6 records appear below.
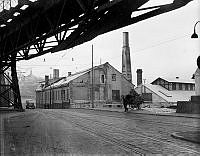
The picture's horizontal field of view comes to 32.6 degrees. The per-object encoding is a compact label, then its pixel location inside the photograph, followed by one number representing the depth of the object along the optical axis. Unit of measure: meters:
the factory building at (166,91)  63.83
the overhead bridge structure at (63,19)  10.61
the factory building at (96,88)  63.31
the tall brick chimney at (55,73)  102.38
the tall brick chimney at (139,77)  71.30
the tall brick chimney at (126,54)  64.50
